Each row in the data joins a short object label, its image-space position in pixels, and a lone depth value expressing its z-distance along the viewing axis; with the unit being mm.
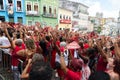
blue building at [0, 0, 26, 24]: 15572
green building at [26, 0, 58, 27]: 17108
